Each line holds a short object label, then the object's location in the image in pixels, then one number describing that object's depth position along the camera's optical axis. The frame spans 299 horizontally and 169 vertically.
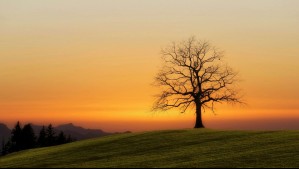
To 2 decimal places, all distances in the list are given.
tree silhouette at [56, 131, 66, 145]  152.49
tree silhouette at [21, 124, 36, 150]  151.62
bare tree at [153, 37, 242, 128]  80.94
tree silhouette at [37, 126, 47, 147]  149.39
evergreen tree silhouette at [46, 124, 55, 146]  151.00
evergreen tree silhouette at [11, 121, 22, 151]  153.12
